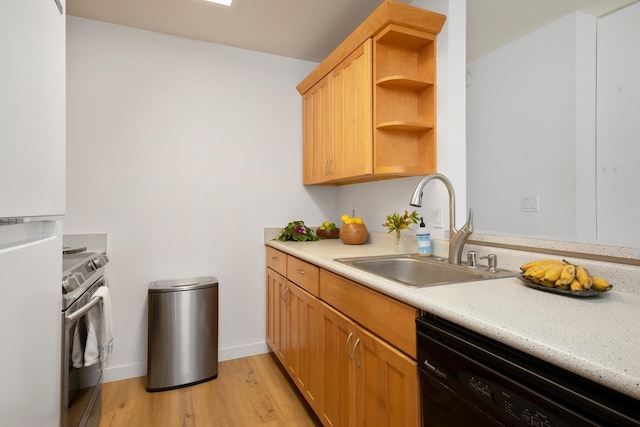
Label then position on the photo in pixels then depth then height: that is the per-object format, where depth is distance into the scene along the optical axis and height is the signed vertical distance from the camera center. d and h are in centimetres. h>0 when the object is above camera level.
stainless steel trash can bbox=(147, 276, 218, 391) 209 -80
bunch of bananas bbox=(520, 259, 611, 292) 92 -19
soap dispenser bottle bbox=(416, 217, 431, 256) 171 -16
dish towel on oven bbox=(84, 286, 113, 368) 142 -50
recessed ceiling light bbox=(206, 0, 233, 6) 200 +130
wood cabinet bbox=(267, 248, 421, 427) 102 -59
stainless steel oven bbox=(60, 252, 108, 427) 114 -51
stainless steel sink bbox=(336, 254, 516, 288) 139 -27
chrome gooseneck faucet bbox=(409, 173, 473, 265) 141 -7
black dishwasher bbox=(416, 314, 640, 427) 55 -35
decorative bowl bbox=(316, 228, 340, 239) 267 -17
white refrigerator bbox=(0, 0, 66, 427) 67 +2
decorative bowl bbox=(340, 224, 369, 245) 225 -15
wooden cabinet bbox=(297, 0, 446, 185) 172 +68
